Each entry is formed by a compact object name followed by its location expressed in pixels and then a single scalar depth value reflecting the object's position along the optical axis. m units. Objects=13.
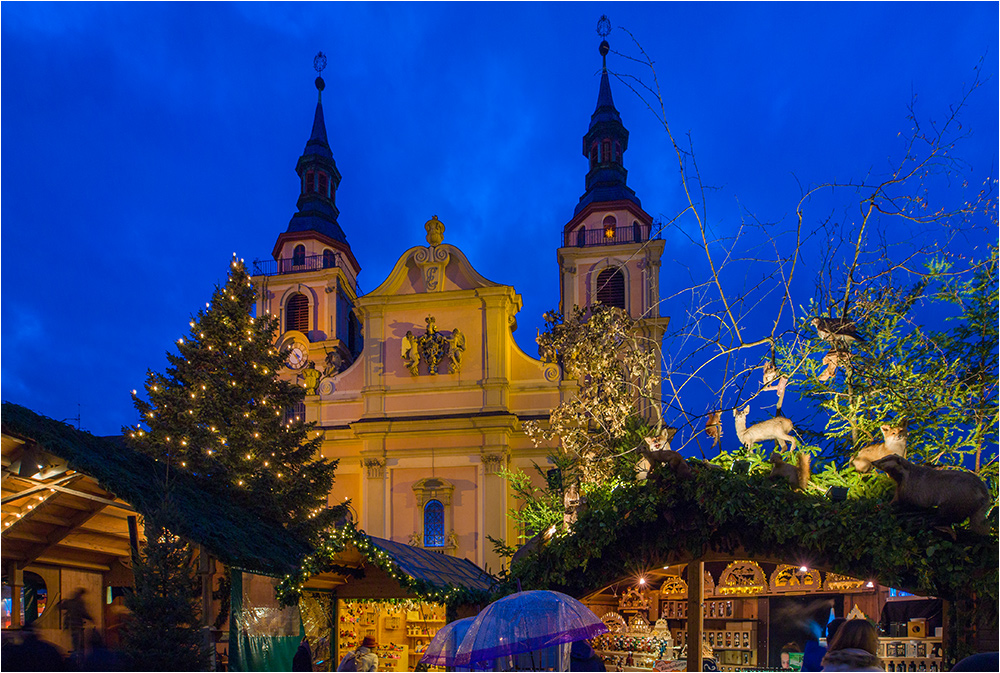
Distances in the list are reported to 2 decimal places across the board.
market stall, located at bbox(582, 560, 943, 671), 7.75
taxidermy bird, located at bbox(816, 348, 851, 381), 6.89
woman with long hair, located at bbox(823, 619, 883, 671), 3.88
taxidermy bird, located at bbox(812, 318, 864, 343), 6.66
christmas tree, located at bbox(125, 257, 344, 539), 15.76
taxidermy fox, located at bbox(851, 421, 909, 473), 6.62
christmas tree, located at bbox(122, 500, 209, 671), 9.30
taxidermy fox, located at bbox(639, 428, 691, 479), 6.95
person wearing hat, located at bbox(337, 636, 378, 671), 8.34
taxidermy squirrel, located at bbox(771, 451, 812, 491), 6.80
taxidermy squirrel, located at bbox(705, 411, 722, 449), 7.06
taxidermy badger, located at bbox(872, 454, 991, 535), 5.91
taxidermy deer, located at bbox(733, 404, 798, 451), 6.94
